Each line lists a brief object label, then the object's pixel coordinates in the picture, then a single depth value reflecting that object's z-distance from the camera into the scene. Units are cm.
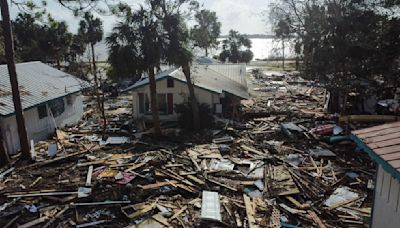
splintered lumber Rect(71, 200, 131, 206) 1179
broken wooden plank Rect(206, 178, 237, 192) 1312
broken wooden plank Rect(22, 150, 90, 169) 1598
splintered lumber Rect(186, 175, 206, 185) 1359
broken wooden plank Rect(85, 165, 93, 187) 1343
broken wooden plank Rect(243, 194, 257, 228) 1046
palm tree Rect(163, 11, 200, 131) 1917
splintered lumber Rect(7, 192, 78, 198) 1249
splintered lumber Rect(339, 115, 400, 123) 2141
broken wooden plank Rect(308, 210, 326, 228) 1045
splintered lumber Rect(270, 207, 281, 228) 1045
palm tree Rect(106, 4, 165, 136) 1842
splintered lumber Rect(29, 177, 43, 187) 1356
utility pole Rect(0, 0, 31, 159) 1454
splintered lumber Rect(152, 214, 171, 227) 1053
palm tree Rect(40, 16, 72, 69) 4195
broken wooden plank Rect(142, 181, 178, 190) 1306
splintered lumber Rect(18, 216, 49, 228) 1051
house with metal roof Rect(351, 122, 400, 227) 558
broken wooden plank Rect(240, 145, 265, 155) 1751
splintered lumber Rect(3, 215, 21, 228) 1052
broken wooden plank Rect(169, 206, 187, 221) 1089
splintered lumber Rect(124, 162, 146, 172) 1487
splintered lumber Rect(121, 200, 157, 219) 1103
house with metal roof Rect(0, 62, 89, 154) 1823
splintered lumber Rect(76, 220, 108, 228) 1049
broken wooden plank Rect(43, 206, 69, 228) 1057
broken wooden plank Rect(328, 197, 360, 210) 1163
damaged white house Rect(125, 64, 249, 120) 2462
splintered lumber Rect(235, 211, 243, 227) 1043
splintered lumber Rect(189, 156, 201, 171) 1528
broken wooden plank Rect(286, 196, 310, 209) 1169
